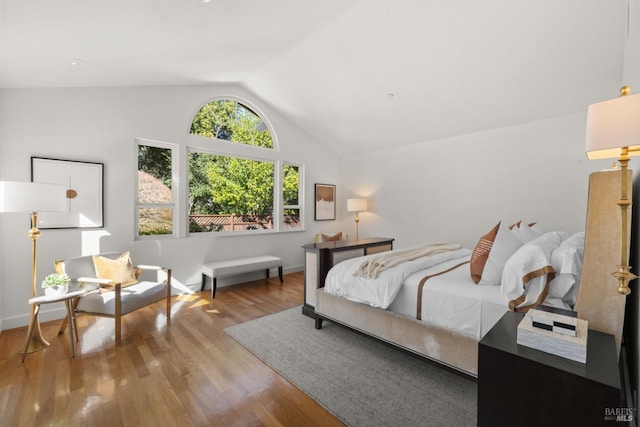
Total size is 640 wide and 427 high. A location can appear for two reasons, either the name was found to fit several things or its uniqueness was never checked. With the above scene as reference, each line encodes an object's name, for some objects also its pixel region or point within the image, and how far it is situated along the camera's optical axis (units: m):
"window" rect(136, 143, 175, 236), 3.84
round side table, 2.31
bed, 1.30
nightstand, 0.99
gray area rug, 1.71
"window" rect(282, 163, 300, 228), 5.49
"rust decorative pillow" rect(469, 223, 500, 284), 2.12
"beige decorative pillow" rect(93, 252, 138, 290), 2.89
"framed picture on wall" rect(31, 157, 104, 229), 3.03
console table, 2.97
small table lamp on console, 5.62
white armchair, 2.58
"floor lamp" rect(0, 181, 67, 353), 2.18
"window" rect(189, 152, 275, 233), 4.41
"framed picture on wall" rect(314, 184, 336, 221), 5.96
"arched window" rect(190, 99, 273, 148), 4.42
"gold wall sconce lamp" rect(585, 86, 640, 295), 0.98
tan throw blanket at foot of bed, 2.40
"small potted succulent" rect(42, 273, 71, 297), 2.38
